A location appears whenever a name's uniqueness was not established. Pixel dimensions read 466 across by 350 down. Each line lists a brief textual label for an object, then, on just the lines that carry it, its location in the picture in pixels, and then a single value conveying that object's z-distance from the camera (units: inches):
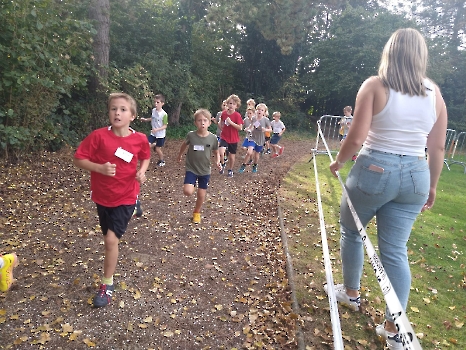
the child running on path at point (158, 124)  361.1
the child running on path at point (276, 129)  454.0
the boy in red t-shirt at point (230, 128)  333.1
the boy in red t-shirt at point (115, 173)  127.9
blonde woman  97.1
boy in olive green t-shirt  220.5
